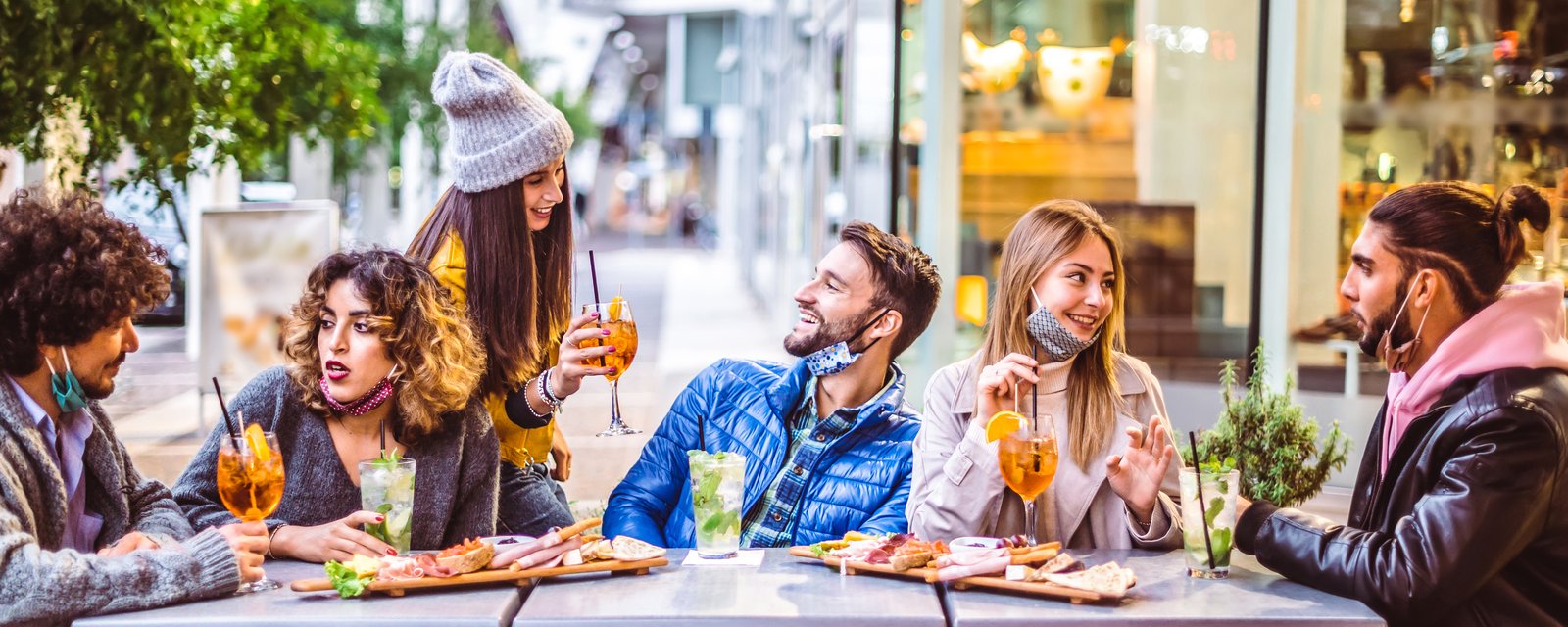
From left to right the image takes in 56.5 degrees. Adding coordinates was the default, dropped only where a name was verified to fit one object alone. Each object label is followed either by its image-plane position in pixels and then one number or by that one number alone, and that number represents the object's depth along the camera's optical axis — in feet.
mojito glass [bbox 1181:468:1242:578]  7.48
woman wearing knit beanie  10.16
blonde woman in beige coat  8.59
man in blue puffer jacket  9.79
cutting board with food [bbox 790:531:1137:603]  7.06
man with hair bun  7.04
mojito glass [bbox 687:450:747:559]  7.73
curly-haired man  6.70
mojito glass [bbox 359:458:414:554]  7.55
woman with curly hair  8.55
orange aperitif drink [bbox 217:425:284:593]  7.34
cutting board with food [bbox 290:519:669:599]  7.02
